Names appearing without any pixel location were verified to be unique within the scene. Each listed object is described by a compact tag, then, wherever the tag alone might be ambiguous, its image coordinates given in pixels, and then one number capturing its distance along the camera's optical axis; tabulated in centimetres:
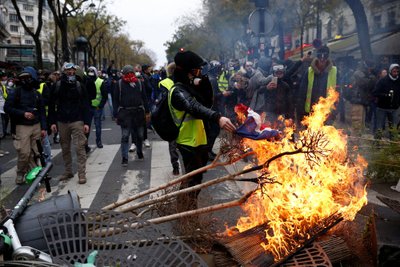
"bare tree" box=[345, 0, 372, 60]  1565
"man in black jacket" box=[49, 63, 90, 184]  724
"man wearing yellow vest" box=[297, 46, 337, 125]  735
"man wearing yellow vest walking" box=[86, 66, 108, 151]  1034
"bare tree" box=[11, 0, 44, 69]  2077
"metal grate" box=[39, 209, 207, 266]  222
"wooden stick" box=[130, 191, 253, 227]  317
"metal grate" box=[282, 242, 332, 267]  296
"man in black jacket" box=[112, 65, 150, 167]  848
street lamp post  1933
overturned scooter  212
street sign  988
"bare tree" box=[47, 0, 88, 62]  2398
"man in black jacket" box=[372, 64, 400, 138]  1006
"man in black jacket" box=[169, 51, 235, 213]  423
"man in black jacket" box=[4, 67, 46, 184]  698
